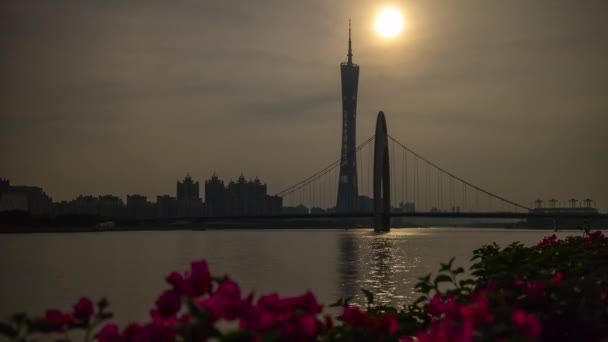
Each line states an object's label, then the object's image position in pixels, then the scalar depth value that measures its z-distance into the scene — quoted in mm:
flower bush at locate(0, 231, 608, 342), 2088
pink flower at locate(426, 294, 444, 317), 3210
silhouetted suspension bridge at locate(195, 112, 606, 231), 65688
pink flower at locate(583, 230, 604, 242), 8967
